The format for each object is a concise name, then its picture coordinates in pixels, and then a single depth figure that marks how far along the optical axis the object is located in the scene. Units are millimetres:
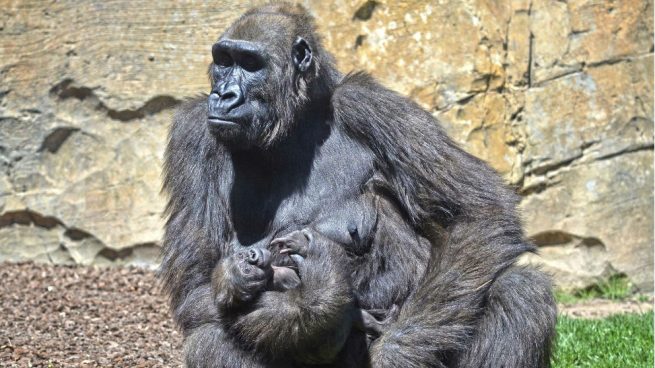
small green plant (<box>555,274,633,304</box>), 19187
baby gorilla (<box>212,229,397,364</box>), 11406
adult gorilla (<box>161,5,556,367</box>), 11695
